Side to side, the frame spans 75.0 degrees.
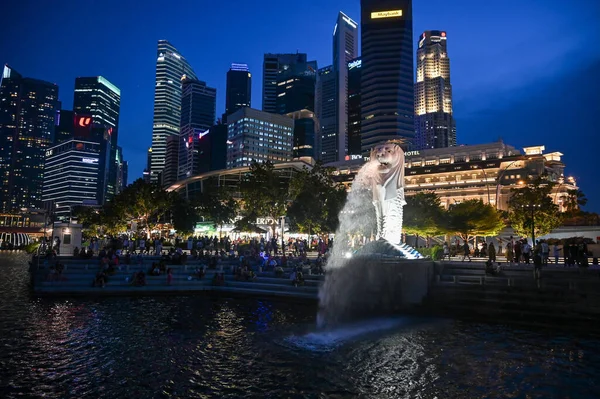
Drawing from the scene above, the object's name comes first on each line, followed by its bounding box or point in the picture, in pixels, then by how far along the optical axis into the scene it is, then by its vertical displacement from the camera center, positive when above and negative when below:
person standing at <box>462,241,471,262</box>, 31.30 -0.44
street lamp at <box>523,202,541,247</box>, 35.52 +3.84
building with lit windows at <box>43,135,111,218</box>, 196.50 +32.94
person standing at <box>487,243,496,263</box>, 24.81 -0.45
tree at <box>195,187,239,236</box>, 53.94 +4.84
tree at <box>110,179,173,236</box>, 48.34 +4.57
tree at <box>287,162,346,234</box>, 45.03 +4.51
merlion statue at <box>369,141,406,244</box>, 22.81 +3.09
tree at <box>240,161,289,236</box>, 45.03 +5.48
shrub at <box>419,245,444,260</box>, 29.28 -0.59
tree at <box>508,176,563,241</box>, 36.81 +3.24
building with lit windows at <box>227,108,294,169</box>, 182.75 +50.36
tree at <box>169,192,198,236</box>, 56.50 +3.47
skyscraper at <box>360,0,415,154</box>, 169.00 +73.54
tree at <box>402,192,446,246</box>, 41.97 +2.75
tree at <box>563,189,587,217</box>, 49.00 +5.67
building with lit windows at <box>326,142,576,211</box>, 97.75 +20.78
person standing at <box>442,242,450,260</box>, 34.25 -0.52
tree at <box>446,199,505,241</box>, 42.94 +2.57
